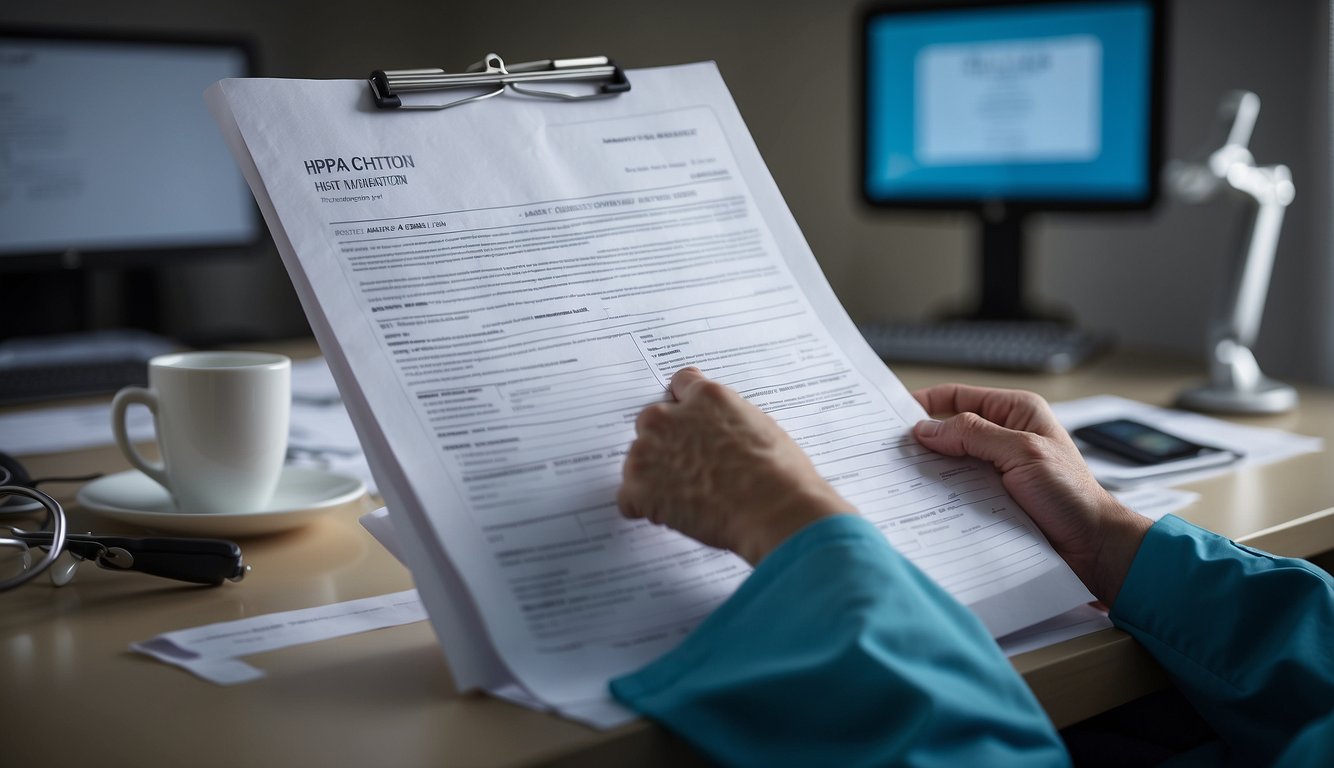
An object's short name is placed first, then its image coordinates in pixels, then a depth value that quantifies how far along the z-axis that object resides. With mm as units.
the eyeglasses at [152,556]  648
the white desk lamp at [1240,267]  1164
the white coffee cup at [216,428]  741
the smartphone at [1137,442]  914
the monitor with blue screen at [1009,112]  1488
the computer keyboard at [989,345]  1344
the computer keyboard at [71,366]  1212
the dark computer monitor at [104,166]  1443
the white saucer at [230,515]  727
